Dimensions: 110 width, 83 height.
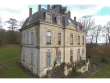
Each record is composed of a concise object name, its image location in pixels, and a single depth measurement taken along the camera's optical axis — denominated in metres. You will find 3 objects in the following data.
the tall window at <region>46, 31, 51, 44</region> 10.16
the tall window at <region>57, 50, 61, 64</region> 11.39
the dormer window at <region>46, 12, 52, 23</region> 10.09
